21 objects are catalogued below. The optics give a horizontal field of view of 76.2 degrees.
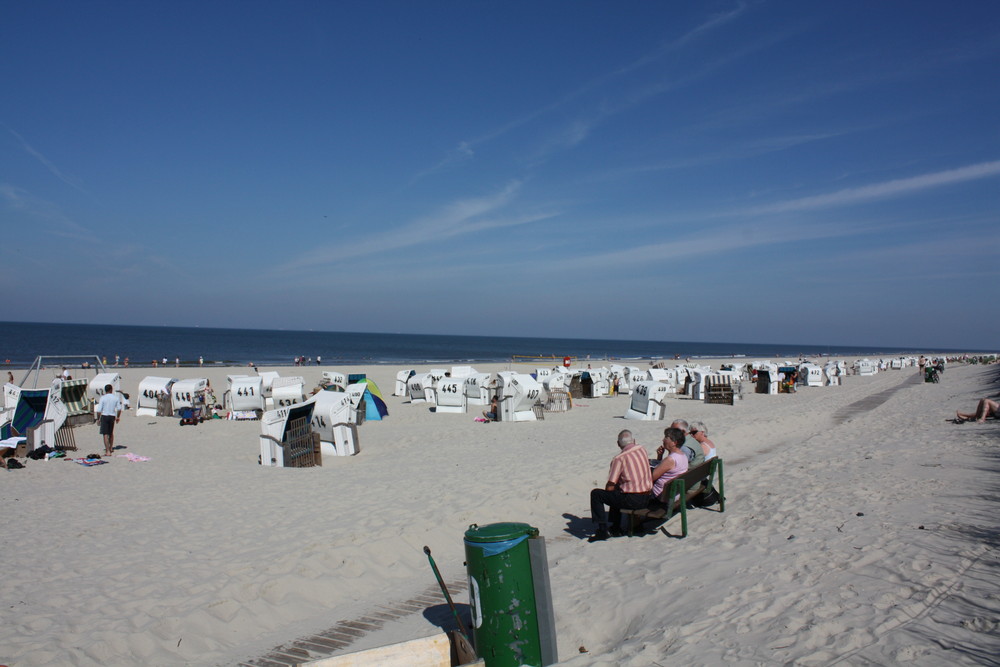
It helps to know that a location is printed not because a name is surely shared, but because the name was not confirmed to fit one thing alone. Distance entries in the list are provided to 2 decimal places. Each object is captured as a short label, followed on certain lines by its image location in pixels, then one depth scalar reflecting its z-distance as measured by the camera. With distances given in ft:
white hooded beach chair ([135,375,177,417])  65.26
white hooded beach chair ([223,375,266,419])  62.85
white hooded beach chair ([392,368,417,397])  83.87
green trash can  13.17
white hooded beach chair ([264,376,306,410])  61.46
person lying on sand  43.80
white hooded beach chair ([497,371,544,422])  58.29
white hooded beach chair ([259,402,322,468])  38.14
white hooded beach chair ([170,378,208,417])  62.59
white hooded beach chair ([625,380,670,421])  59.16
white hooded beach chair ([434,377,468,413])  65.36
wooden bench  20.81
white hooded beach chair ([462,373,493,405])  67.97
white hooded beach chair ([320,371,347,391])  69.07
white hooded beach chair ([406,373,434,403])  76.00
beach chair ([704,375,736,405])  75.82
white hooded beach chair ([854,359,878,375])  150.00
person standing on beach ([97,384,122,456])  41.88
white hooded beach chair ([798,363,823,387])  109.91
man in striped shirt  21.36
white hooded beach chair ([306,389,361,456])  42.24
